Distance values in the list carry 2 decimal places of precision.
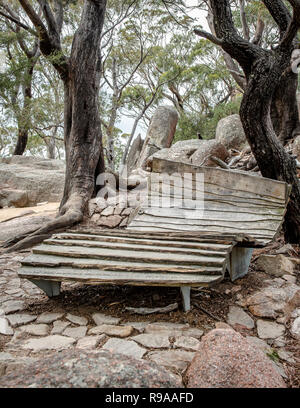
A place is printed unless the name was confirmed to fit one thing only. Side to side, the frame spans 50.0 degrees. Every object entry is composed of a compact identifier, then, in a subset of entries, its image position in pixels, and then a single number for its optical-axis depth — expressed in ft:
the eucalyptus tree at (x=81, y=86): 24.20
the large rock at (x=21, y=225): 20.77
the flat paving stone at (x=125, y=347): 7.19
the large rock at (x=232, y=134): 37.65
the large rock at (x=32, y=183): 34.42
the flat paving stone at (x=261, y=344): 7.65
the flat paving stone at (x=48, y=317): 8.99
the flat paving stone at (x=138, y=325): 8.35
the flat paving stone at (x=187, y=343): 7.43
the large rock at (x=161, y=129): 49.04
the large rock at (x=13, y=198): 33.58
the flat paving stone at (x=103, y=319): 8.77
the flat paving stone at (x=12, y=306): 9.81
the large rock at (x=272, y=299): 9.64
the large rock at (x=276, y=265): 12.49
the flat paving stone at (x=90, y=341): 7.47
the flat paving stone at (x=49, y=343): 7.43
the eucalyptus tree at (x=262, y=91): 13.96
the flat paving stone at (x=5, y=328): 8.26
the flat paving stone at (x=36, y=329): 8.25
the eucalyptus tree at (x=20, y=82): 31.63
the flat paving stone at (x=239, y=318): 9.02
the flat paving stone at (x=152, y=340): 7.53
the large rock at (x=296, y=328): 8.54
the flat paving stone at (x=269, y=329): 8.48
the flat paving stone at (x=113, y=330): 8.07
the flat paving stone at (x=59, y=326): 8.32
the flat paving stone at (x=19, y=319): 8.86
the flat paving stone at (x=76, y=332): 8.06
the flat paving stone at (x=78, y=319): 8.79
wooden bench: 8.79
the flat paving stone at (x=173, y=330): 8.07
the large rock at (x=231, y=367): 5.58
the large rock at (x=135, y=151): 52.92
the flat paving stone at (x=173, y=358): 6.72
